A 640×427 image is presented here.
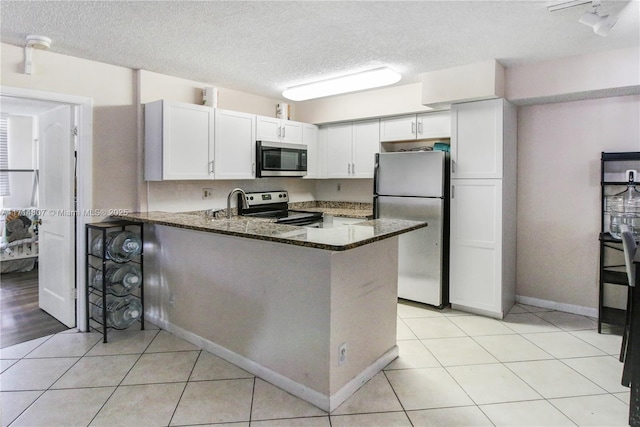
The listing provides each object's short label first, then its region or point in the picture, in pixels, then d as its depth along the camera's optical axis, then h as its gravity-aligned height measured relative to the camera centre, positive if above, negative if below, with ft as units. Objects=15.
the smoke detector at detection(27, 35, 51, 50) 8.77 +3.76
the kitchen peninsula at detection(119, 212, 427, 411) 7.06 -2.01
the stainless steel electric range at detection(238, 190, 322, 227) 14.24 -0.24
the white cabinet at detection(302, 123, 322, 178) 15.74 +2.33
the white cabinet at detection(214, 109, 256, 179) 12.41 +2.00
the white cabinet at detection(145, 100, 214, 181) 10.93 +1.88
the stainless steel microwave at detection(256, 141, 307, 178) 13.62 +1.71
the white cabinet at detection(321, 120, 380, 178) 14.80 +2.29
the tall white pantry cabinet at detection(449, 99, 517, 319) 11.41 +0.02
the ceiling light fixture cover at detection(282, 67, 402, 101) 11.54 +3.91
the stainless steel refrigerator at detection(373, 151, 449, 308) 12.27 -0.25
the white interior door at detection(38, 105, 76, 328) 10.89 -0.39
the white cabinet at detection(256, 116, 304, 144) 13.78 +2.83
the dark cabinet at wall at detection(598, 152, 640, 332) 10.51 -1.02
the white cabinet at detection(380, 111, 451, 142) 13.05 +2.82
